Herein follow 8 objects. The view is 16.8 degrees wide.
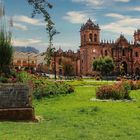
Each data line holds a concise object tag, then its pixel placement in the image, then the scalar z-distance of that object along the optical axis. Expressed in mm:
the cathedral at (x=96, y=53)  106875
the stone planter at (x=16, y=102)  12227
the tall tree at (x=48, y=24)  7492
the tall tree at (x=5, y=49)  16945
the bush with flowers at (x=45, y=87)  22586
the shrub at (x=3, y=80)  18861
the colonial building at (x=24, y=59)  115750
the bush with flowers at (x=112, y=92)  21766
